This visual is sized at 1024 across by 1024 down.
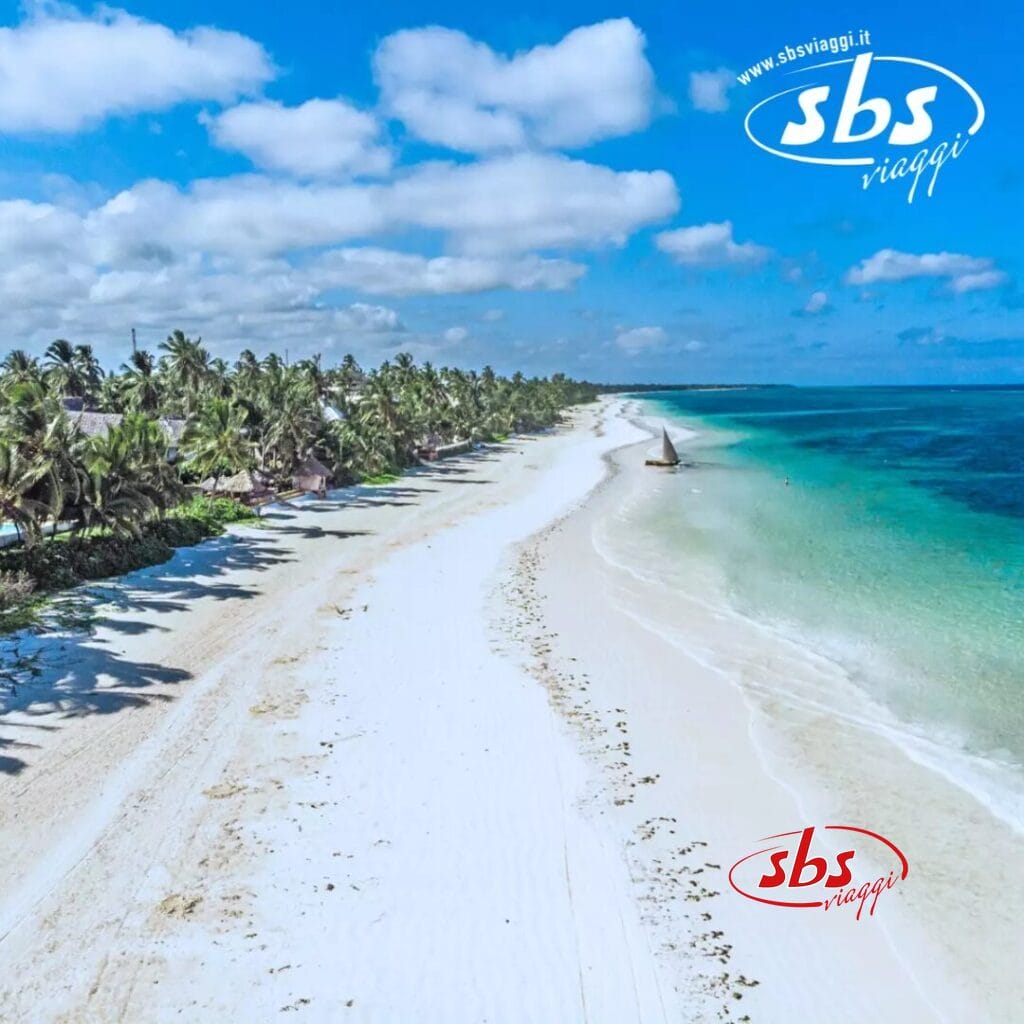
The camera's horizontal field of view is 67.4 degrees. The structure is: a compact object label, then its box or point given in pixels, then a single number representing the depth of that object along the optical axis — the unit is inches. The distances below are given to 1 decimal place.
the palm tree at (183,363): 2748.5
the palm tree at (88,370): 3127.5
